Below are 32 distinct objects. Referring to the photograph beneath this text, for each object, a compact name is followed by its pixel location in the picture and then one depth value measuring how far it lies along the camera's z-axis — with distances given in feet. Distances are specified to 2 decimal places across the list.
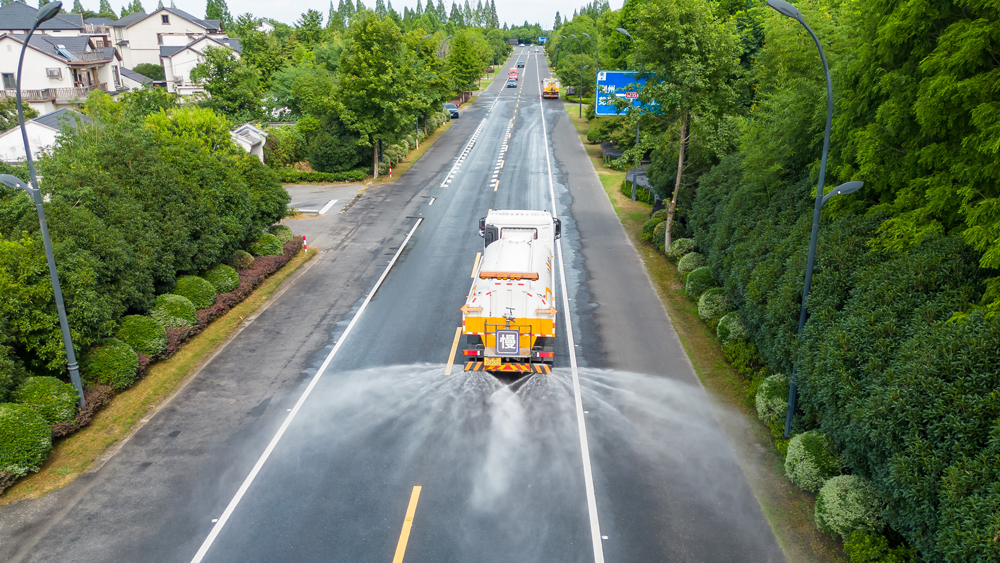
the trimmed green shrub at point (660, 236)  100.27
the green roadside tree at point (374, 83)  139.44
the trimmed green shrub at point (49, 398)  49.44
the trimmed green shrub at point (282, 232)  99.19
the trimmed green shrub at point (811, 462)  43.16
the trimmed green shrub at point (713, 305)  71.87
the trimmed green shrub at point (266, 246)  91.20
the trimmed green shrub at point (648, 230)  105.05
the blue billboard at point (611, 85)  128.88
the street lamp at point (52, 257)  45.93
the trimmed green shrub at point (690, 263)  86.37
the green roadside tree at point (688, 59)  85.71
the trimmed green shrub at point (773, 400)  51.98
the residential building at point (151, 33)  321.52
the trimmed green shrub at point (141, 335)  61.56
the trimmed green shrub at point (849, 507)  38.09
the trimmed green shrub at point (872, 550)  36.35
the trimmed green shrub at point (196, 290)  72.54
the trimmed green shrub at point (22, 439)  45.34
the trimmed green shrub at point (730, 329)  63.26
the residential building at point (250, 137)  137.49
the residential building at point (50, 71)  187.01
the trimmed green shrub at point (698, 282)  78.64
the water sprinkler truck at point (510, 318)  57.93
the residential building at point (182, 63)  271.90
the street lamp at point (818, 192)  41.34
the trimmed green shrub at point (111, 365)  56.44
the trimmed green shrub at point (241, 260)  85.20
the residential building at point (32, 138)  125.90
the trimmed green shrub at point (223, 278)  77.46
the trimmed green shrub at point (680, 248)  92.58
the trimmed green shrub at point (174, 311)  66.92
